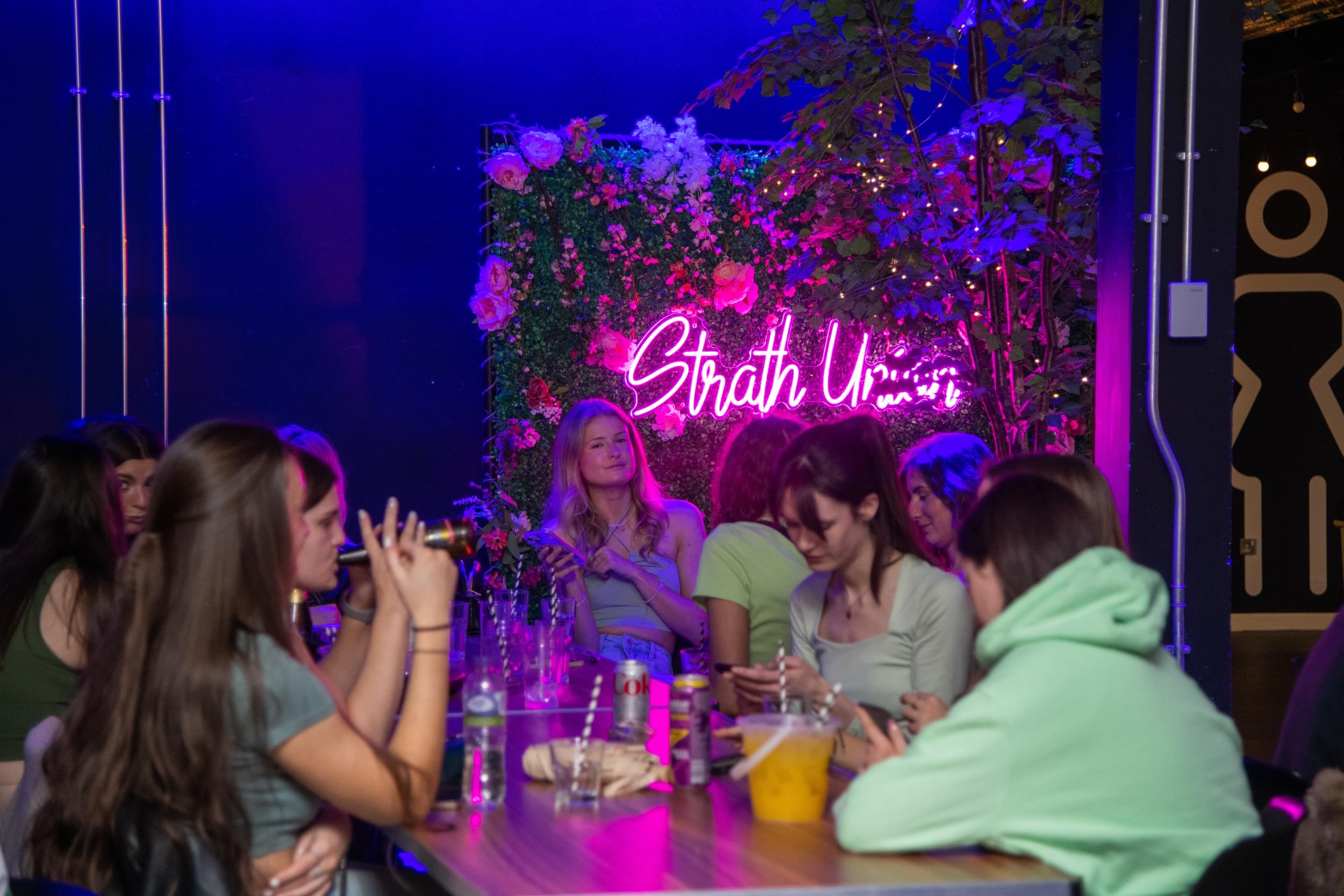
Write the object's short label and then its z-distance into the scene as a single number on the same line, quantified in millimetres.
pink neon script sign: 5801
